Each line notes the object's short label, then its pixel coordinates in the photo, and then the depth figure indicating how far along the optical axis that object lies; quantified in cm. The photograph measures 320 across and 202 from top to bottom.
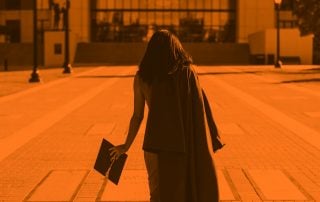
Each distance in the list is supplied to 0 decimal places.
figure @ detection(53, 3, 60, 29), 6506
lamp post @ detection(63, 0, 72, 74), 3984
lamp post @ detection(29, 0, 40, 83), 3042
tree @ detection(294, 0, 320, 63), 4459
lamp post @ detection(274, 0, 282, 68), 4695
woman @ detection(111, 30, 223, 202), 507
